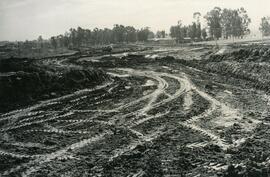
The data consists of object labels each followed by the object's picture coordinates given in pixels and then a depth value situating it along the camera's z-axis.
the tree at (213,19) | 101.52
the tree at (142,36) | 142.88
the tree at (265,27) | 126.38
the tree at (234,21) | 107.86
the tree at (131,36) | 146.26
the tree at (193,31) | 110.69
